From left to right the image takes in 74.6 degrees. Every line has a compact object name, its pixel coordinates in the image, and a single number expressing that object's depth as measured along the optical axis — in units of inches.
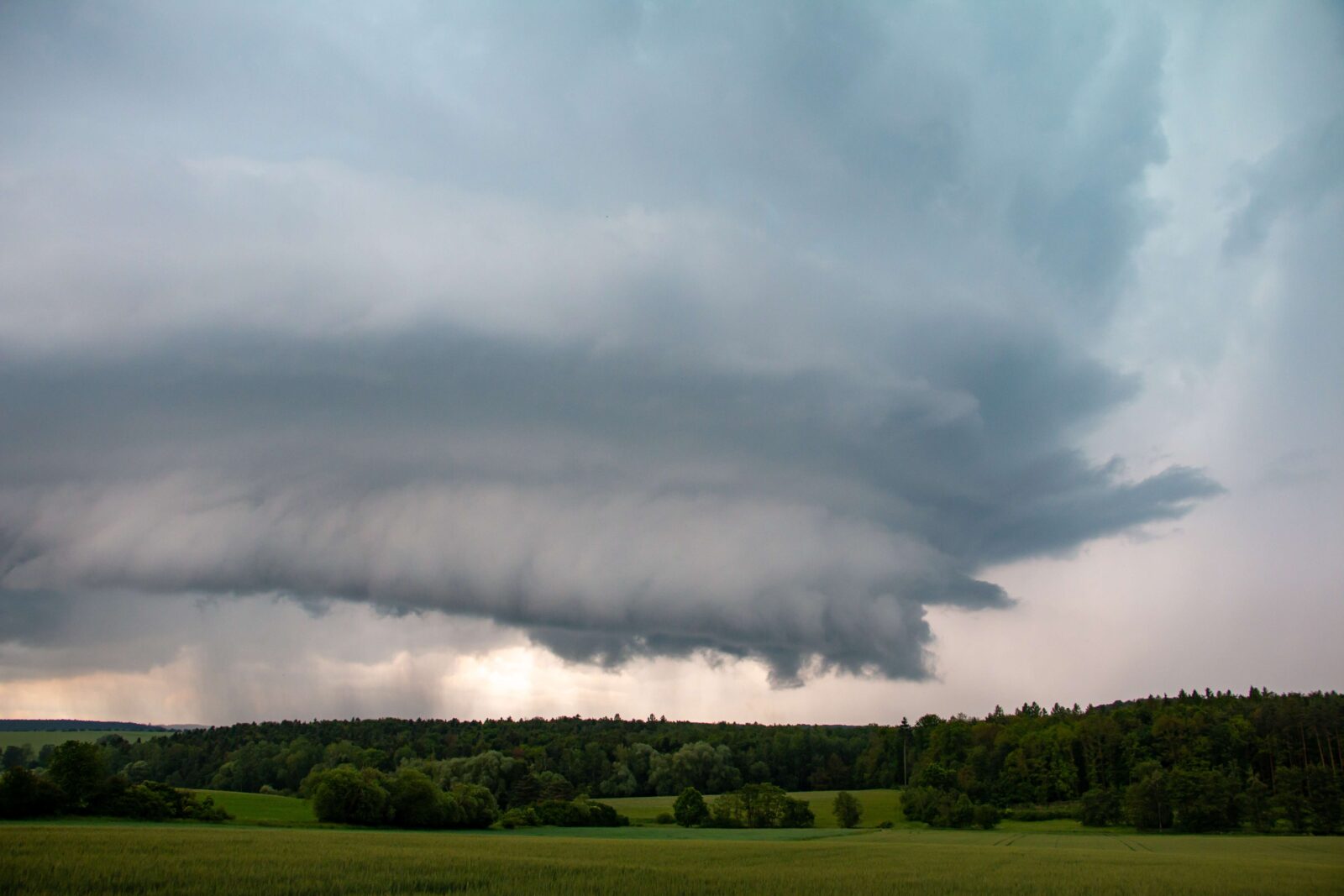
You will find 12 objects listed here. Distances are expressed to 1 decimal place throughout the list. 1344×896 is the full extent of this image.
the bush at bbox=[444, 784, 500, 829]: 4411.9
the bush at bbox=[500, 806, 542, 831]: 4940.0
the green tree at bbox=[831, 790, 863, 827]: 5954.7
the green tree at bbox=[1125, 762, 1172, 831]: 5610.2
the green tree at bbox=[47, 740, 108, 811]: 3361.2
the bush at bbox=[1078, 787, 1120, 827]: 6053.2
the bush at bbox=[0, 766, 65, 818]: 3115.2
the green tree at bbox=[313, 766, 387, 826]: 4148.6
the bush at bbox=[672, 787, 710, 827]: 5743.1
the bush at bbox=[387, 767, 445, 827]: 4252.0
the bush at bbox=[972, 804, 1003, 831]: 5949.8
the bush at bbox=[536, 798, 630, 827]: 5280.5
